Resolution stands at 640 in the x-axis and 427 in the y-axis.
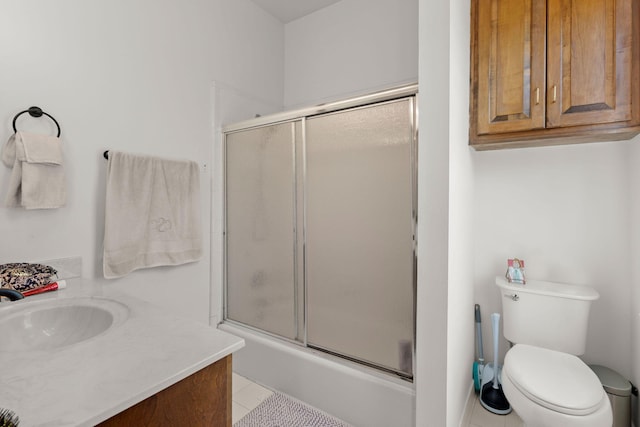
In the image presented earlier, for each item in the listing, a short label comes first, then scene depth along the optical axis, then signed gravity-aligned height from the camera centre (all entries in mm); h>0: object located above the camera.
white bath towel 1615 -19
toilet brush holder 1727 -1017
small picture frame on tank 1786 -335
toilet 1188 -679
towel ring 1327 +416
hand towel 1295 +174
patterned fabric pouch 1122 -239
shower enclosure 1542 -92
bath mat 1625 -1075
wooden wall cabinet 1415 +665
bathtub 1501 -905
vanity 543 -320
